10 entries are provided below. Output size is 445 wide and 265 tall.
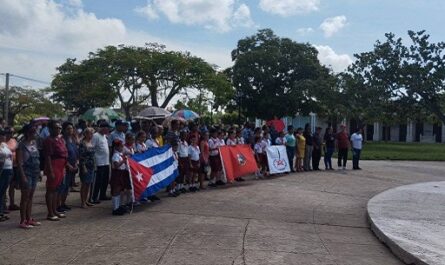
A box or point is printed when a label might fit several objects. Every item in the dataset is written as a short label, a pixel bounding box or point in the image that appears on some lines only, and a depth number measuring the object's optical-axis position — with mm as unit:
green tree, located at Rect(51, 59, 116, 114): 39250
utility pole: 39156
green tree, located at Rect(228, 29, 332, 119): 50719
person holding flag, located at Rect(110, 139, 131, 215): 9859
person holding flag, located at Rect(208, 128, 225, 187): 14141
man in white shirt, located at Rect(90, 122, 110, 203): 10753
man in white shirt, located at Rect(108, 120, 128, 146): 11734
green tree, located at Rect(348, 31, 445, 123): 35812
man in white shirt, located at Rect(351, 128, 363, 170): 19891
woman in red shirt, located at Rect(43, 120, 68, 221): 8938
